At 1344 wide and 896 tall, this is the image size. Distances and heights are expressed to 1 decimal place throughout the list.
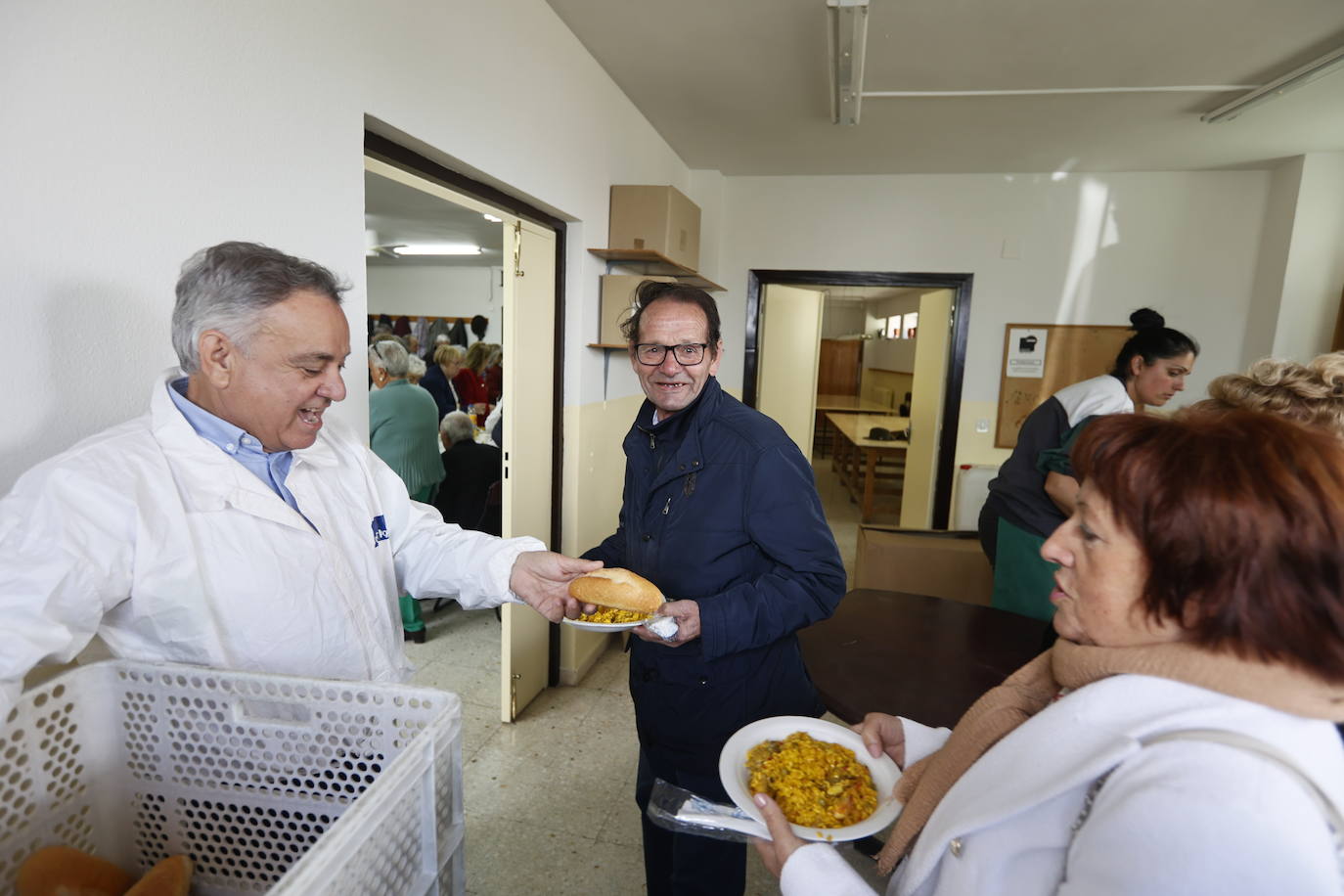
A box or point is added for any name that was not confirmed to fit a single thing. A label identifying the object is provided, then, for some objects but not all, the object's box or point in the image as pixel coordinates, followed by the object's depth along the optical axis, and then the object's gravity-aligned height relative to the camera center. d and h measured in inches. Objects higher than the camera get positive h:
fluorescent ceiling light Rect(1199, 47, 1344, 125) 107.7 +51.2
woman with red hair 23.0 -12.2
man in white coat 33.5 -10.5
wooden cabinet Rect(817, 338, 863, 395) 471.2 -3.2
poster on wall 189.0 +5.0
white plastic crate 30.5 -21.0
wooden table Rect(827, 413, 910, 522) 250.2 -45.5
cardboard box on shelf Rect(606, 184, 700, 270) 134.8 +26.6
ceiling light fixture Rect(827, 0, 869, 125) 91.6 +47.0
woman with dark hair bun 104.7 -11.1
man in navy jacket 58.7 -18.7
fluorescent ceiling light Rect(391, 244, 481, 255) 225.5 +31.8
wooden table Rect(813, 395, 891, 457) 440.5 -29.7
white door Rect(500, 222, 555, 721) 109.7 -12.4
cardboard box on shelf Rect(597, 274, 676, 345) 132.3 +9.6
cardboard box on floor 144.8 -43.0
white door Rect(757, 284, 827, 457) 214.1 +0.7
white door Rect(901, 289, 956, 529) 202.1 -12.8
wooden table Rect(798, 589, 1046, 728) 65.4 -32.0
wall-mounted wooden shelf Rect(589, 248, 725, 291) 133.4 +19.2
